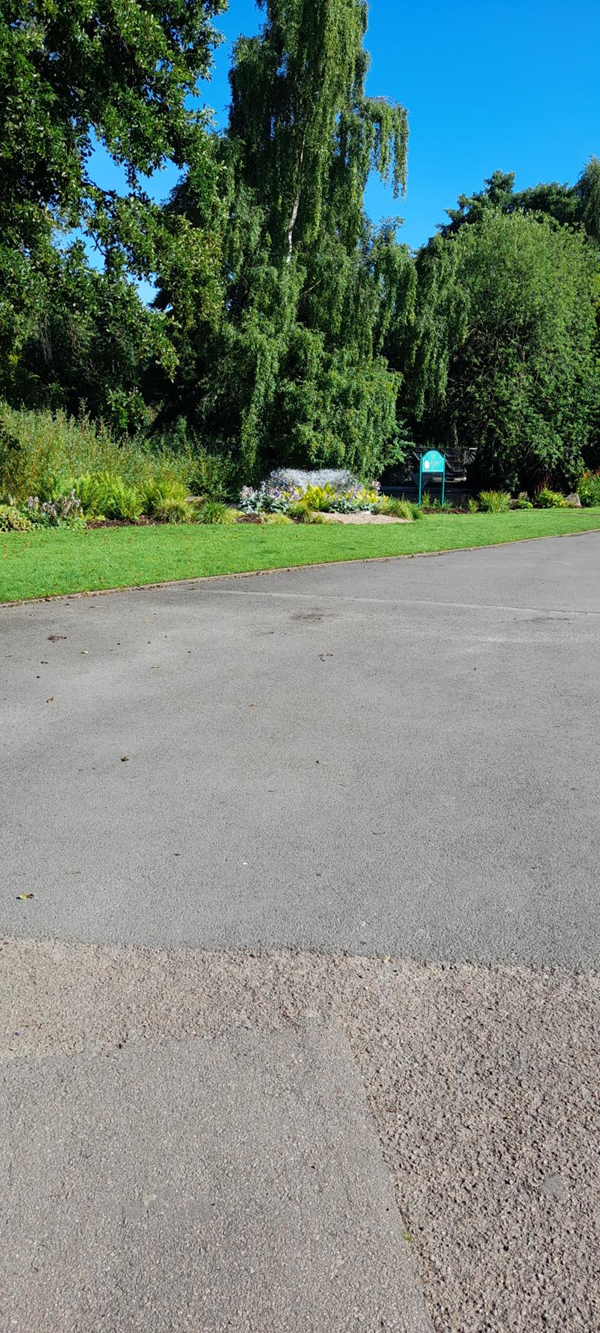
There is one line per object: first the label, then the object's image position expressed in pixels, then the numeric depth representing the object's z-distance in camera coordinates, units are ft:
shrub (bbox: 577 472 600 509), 101.60
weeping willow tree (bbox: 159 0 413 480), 67.97
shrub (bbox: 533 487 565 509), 94.32
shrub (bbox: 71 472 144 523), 53.21
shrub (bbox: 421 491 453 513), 81.27
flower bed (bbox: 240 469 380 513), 63.62
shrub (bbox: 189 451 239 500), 64.75
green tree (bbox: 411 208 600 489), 91.97
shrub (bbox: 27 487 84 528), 50.03
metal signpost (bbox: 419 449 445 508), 76.54
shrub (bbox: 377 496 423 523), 68.54
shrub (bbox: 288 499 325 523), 62.23
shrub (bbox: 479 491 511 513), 83.46
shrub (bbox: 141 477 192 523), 55.72
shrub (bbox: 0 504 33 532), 48.55
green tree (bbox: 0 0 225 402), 39.83
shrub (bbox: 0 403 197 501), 52.47
